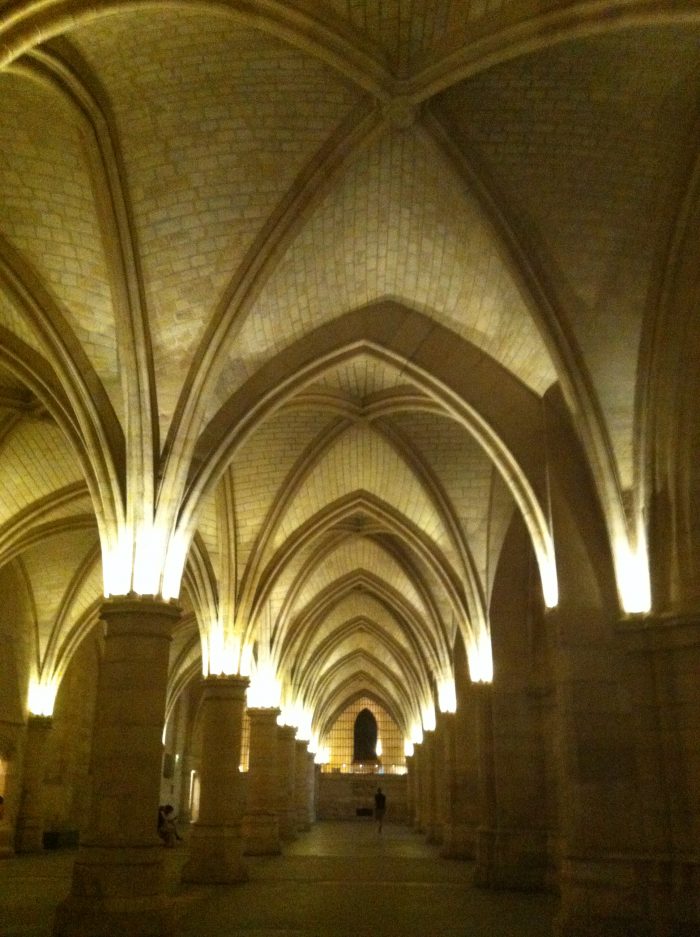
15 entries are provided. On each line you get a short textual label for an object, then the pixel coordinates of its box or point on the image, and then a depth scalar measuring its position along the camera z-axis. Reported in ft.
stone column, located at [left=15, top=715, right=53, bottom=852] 69.82
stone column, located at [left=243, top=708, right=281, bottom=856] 66.69
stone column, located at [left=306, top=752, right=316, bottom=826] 115.65
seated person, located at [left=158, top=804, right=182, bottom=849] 69.36
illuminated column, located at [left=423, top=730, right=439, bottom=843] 86.07
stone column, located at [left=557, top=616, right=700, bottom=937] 28.86
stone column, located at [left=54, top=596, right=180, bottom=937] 31.42
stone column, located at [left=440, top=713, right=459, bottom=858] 65.98
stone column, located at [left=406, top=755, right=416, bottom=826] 124.26
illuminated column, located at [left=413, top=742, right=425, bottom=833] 107.76
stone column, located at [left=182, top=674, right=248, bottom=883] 47.65
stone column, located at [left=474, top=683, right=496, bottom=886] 48.60
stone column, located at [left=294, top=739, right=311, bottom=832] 104.47
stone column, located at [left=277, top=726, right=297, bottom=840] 82.23
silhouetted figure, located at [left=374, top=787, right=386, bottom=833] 96.15
